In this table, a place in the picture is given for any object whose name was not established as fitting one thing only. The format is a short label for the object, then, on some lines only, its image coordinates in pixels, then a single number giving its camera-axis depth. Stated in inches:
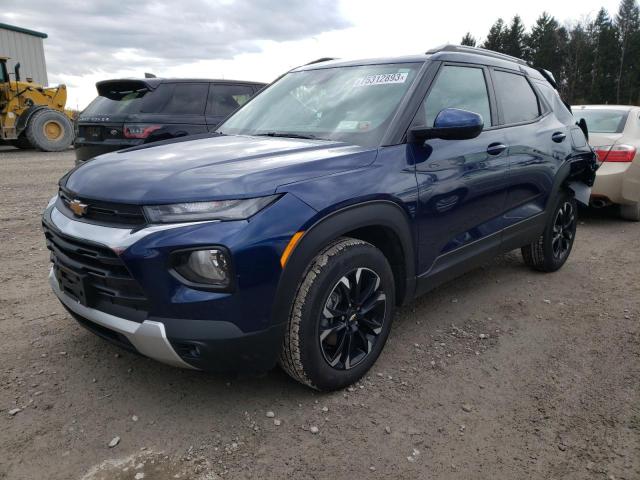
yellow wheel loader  542.3
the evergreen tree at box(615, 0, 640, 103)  1939.0
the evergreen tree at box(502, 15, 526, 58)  2303.2
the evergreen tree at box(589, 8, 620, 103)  1973.4
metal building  1041.5
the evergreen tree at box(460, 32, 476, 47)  2388.0
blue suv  82.8
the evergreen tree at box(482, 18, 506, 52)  2328.9
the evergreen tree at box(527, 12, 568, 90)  2121.1
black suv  260.5
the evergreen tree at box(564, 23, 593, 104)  2031.3
